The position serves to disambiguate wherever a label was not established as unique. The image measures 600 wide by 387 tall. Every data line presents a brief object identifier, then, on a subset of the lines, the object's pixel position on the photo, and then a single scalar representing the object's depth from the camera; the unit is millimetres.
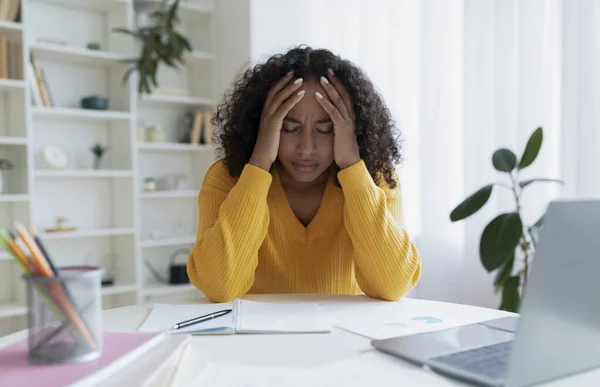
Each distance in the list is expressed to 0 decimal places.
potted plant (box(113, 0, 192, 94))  3068
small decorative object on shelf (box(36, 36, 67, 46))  2998
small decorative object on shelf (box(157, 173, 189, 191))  3455
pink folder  619
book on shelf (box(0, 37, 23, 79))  2758
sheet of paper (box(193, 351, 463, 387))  722
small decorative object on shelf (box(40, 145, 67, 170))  2971
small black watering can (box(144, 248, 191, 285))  3412
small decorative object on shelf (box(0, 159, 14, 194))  2889
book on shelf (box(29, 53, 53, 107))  2869
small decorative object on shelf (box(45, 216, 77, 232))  2988
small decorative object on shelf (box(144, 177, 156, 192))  3363
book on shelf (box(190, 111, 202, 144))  3467
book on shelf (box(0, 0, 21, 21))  2756
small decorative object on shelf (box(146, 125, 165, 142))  3363
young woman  1357
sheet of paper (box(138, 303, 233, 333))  985
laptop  633
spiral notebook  978
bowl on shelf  3104
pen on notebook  1006
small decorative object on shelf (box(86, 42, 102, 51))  3125
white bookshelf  2930
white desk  786
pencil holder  646
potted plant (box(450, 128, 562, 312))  1945
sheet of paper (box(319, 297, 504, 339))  994
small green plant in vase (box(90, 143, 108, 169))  3143
